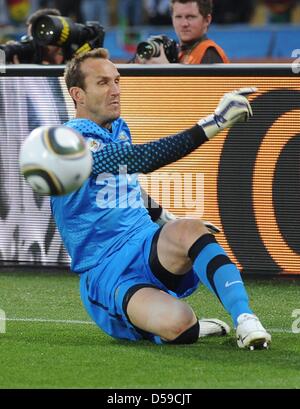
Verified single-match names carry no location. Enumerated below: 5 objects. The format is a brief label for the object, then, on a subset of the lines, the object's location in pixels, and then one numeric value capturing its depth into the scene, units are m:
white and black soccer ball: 10.62
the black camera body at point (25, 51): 18.89
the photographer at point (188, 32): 18.12
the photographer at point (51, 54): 18.83
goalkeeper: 11.09
